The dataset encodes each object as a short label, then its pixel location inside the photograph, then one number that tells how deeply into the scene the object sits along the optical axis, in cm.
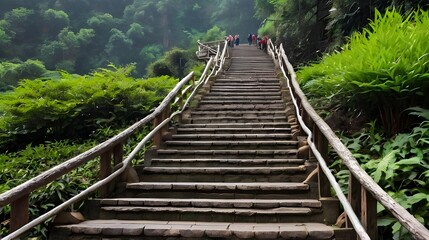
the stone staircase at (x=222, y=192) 327
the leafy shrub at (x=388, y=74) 396
